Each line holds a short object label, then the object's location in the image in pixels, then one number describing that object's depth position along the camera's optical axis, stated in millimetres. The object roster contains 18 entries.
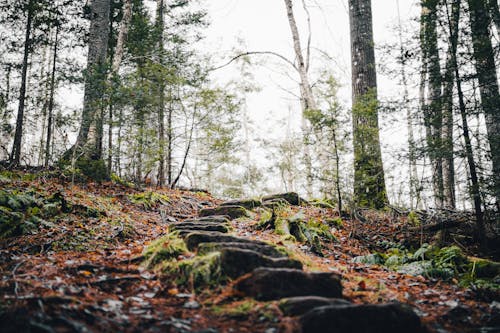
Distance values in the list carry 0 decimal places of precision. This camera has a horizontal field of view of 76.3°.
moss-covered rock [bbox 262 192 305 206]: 8227
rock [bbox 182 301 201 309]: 2623
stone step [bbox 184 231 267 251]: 3709
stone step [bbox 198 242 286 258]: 3406
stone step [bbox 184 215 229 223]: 5230
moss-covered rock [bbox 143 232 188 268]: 3506
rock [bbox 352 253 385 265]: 4761
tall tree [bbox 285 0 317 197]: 10675
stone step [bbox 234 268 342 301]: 2707
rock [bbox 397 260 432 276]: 4304
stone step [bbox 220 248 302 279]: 3039
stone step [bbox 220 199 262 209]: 7418
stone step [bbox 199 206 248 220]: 6840
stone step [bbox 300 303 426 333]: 2203
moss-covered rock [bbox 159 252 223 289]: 2984
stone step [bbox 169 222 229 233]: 4559
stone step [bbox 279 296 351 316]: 2443
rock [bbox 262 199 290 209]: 7484
